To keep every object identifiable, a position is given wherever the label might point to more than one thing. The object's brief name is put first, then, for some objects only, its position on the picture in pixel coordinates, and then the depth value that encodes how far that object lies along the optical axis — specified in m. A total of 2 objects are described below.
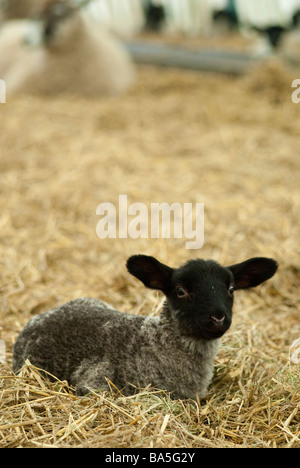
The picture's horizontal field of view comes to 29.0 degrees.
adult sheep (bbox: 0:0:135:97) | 9.00
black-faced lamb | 2.49
